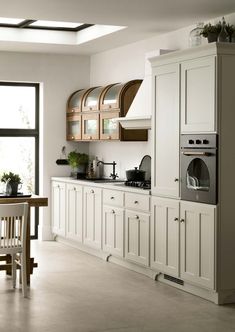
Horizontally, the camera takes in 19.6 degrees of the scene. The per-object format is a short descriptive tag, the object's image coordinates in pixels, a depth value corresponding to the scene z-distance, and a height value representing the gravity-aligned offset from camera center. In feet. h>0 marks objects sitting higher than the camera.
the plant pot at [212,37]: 20.75 +3.71
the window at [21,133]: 31.73 +1.11
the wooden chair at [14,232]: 20.38 -2.30
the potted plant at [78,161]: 31.07 -0.17
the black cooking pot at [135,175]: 26.02 -0.66
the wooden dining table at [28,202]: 22.08 -1.48
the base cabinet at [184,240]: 19.80 -2.54
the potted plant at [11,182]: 22.70 -0.84
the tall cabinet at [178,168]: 19.57 -0.40
